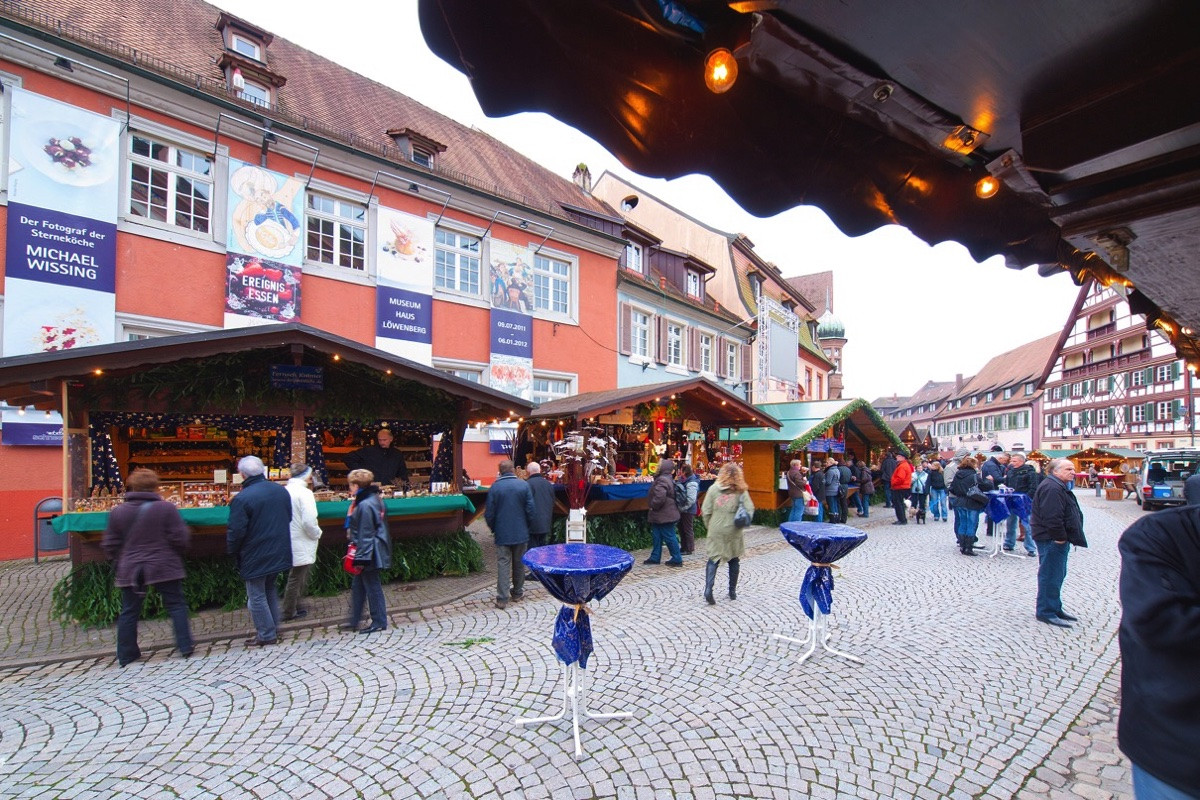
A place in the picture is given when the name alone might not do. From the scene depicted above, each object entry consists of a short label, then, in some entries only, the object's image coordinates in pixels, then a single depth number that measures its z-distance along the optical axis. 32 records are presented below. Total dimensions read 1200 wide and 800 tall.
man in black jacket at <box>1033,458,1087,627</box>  6.14
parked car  17.73
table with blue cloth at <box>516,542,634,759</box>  3.78
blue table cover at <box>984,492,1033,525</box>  9.70
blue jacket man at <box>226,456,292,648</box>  5.58
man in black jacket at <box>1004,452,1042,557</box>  10.24
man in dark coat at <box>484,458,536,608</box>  6.90
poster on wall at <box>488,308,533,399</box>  15.57
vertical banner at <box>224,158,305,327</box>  11.56
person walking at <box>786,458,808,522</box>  12.34
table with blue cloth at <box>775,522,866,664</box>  5.22
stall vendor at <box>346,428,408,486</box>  8.71
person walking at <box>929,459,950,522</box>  15.06
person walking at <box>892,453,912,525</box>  13.99
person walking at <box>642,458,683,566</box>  9.02
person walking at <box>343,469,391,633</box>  5.93
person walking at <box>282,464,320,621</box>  6.11
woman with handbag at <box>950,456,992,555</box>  9.90
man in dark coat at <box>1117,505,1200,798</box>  1.76
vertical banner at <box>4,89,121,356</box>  9.37
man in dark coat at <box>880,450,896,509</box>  15.42
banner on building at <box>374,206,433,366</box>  13.65
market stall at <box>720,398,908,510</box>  14.13
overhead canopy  1.21
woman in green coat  6.76
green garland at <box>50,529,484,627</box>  6.14
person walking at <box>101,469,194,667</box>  5.15
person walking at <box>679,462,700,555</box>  9.71
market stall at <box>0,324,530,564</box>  6.45
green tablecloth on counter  5.96
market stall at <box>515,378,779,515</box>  10.54
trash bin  9.47
